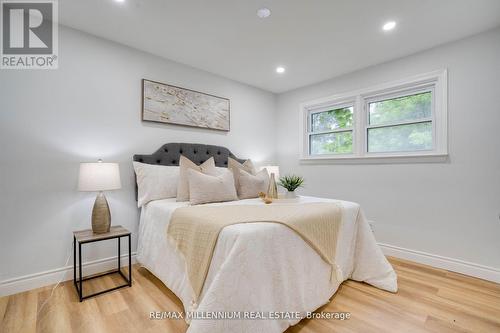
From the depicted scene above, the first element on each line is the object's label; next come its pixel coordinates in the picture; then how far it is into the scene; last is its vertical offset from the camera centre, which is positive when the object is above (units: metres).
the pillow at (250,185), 2.74 -0.21
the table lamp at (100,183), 2.08 -0.15
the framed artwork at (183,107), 2.82 +0.77
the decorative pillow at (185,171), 2.44 -0.05
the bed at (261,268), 1.31 -0.71
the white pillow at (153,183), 2.51 -0.18
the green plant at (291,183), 2.53 -0.18
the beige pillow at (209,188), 2.32 -0.22
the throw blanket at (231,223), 1.54 -0.42
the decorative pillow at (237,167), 2.82 -0.01
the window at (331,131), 3.56 +0.56
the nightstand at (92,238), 1.96 -0.61
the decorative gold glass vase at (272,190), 2.55 -0.25
